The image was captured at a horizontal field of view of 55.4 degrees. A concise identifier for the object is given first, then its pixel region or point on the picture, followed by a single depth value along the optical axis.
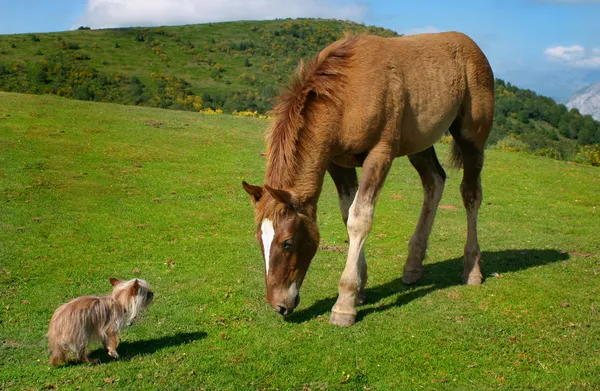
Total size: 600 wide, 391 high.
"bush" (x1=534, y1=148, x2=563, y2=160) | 26.75
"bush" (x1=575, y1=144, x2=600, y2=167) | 24.27
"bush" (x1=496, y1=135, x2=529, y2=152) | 26.94
